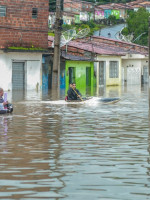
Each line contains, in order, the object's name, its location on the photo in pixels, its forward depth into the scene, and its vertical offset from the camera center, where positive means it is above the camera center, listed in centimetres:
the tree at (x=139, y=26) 9838 +801
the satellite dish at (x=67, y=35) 5508 +372
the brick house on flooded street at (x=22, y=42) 5150 +296
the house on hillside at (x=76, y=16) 14012 +1394
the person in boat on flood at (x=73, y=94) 3089 -85
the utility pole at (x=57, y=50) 4234 +185
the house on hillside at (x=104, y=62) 6203 +159
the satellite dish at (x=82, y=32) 5860 +418
